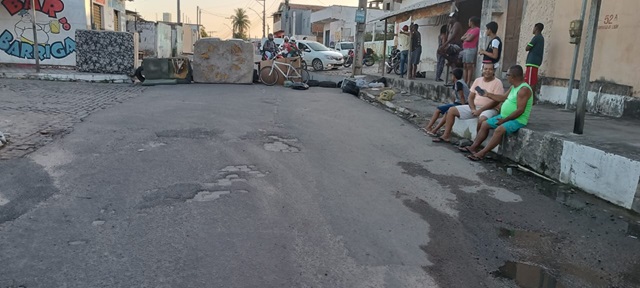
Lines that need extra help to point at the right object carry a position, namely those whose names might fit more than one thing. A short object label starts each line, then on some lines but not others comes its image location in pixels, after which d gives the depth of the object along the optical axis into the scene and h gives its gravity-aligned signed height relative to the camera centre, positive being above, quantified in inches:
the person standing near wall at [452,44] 494.3 +21.7
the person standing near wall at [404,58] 681.5 +6.8
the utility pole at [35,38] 636.7 +6.8
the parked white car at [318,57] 999.0 +3.6
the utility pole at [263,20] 2851.9 +201.9
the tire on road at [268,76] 669.3 -27.1
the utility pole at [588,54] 227.6 +8.7
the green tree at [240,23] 3688.5 +231.3
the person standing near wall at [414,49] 589.2 +17.8
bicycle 667.4 -23.1
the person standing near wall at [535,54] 370.9 +12.0
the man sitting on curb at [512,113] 257.0 -23.5
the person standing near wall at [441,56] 531.3 +9.5
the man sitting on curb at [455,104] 326.6 -25.7
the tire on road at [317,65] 1000.9 -13.3
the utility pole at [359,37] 779.9 +37.3
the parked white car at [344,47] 1200.2 +31.7
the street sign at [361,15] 780.0 +71.0
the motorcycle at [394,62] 815.1 +0.2
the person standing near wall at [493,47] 373.7 +15.7
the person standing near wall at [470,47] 436.1 +17.3
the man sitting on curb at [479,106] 289.0 -23.3
